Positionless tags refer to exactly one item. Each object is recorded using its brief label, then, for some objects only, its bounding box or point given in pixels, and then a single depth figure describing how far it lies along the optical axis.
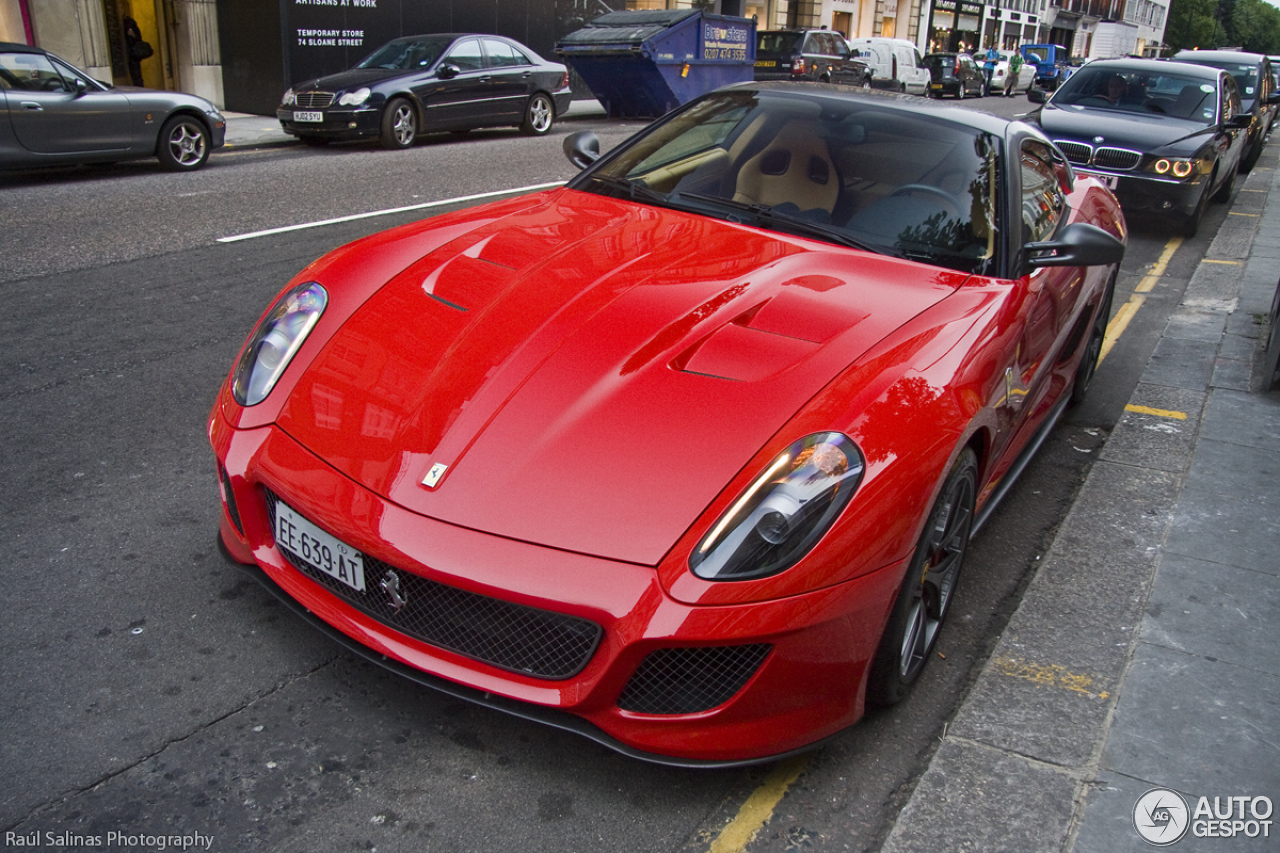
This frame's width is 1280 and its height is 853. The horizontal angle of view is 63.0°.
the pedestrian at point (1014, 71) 39.50
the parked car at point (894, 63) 29.92
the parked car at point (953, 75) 32.78
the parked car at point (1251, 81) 15.70
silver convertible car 9.80
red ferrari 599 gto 2.20
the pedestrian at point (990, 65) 38.69
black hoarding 17.98
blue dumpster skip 17.80
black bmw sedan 9.66
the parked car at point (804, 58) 24.72
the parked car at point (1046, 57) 45.44
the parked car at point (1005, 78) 39.34
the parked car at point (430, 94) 13.48
